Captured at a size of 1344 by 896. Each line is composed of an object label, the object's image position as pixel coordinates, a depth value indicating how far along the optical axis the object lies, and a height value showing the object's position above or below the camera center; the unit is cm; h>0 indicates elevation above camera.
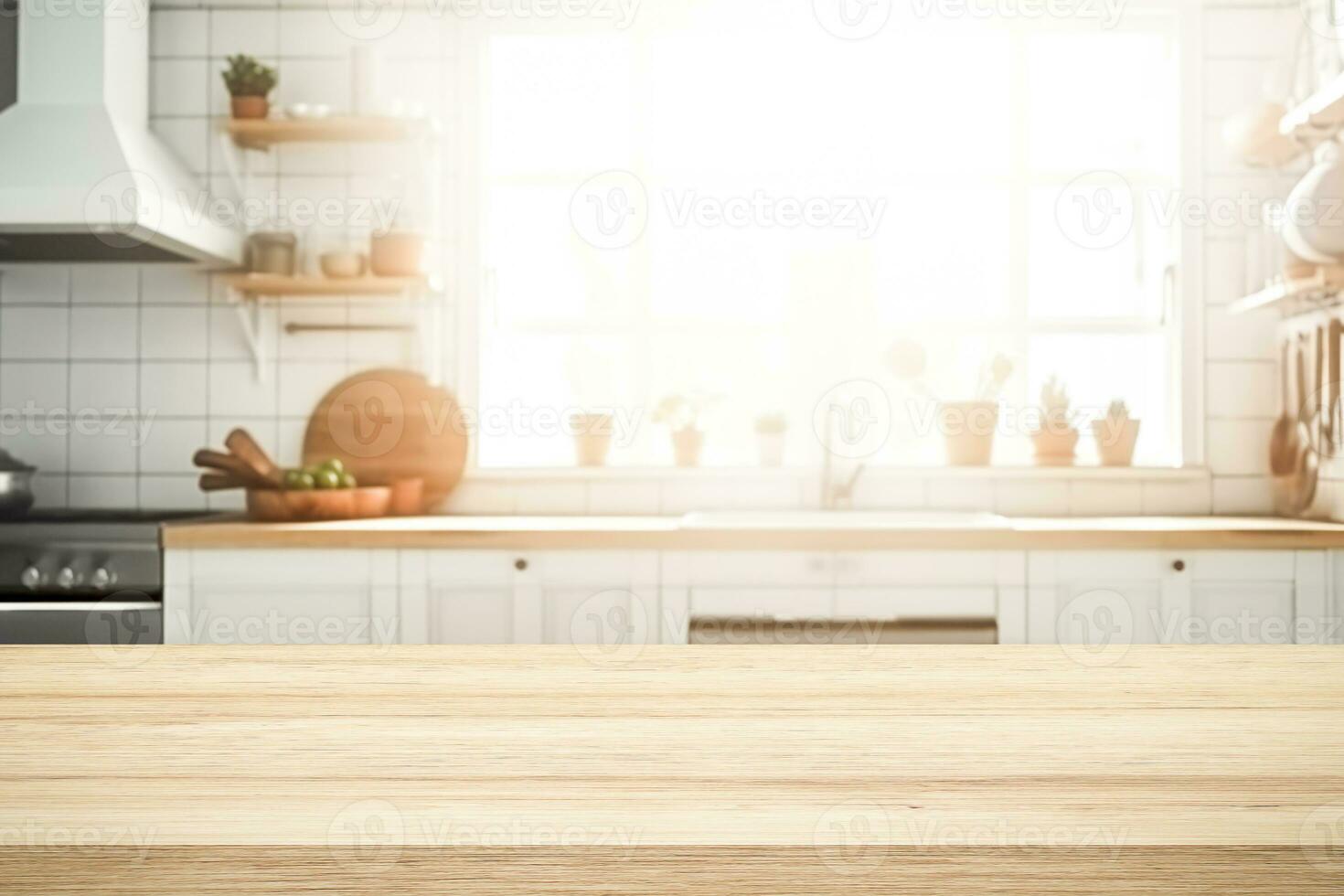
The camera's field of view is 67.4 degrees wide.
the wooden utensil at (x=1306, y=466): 265 -3
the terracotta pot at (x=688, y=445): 292 +3
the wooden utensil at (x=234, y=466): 240 -3
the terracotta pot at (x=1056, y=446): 288 +2
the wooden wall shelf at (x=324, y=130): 270 +88
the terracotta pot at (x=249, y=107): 275 +95
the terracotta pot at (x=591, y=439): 295 +4
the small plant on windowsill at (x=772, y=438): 292 +5
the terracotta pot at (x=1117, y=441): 287 +4
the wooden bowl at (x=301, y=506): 239 -12
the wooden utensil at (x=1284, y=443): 276 +4
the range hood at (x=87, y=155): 236 +74
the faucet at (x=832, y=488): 274 -9
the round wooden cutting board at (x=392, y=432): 286 +6
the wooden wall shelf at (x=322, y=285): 270 +45
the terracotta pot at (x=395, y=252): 274 +55
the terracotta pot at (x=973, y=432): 288 +7
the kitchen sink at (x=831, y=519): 257 -17
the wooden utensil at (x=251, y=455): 241 +0
